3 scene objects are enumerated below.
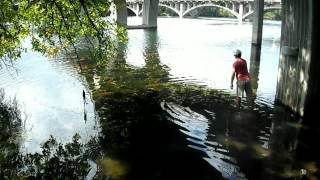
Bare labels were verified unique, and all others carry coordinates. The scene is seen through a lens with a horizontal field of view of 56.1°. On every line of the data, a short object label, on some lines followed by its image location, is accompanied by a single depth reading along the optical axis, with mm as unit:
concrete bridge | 66366
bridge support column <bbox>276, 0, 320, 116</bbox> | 10119
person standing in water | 10451
